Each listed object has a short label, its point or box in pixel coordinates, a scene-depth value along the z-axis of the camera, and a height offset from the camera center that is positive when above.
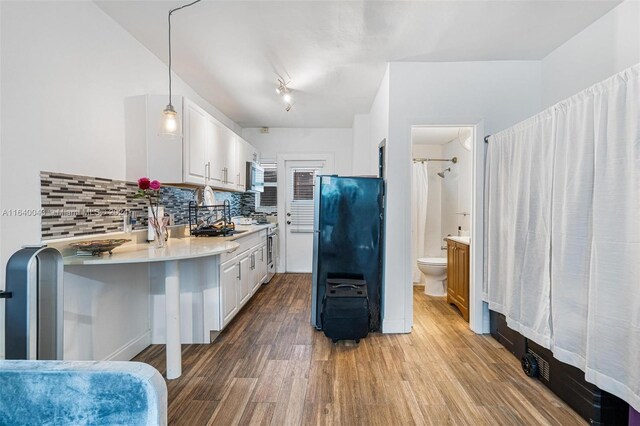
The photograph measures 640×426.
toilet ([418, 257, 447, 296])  3.93 -0.91
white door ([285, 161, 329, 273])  5.40 -0.14
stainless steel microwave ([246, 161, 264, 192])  4.50 +0.43
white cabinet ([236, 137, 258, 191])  4.12 +0.64
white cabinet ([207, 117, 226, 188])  3.22 +0.57
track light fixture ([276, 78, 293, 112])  3.35 +1.33
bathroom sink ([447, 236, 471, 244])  3.22 -0.36
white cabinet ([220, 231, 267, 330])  2.73 -0.78
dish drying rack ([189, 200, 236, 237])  3.14 -0.24
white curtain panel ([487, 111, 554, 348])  2.04 -0.14
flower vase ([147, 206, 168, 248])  2.36 -0.18
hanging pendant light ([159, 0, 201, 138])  2.15 +0.59
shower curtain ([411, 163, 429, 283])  4.52 +0.06
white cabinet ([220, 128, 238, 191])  3.64 +0.58
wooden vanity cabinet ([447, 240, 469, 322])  3.16 -0.77
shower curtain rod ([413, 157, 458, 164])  4.66 +0.75
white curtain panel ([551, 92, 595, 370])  1.70 -0.10
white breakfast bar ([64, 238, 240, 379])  1.91 -0.42
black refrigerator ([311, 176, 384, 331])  2.96 -0.27
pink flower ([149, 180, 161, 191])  2.35 +0.14
